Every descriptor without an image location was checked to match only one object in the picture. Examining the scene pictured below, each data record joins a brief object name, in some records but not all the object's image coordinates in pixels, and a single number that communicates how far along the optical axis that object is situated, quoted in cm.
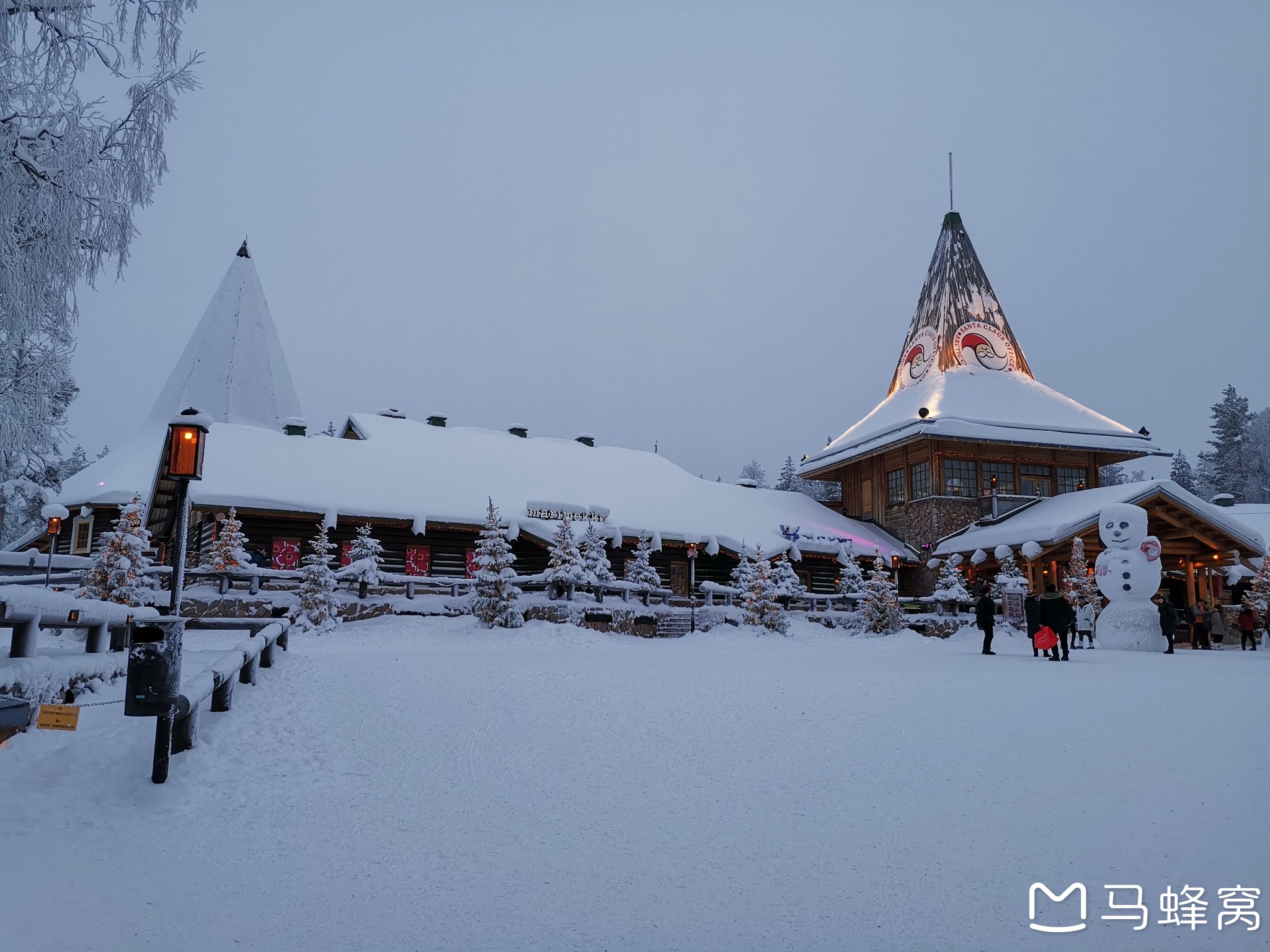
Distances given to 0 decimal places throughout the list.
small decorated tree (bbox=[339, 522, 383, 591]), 2070
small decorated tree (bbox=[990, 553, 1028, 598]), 2650
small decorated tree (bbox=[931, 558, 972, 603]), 2581
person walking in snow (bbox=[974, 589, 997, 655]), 1670
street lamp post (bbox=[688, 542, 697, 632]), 2266
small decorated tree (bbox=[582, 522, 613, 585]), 2378
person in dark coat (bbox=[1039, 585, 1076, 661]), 1478
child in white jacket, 2180
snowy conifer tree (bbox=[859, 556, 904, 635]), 2367
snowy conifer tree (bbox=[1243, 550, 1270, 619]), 2648
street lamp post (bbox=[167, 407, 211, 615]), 786
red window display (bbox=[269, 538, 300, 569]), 2553
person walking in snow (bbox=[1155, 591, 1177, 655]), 1842
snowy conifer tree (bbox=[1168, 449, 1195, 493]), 6809
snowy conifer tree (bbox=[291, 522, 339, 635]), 1898
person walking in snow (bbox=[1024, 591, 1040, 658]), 1597
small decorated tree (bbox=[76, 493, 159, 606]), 1822
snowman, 1828
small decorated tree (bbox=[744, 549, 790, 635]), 2241
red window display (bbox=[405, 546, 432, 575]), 2758
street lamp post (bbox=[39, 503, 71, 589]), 2573
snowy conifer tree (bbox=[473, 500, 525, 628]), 1959
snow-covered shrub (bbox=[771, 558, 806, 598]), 2597
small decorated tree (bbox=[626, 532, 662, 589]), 2541
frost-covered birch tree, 755
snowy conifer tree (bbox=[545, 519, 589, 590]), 2102
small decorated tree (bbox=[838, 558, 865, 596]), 2784
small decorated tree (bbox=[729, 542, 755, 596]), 2429
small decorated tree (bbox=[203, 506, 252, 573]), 2145
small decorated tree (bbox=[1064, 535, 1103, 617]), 2606
